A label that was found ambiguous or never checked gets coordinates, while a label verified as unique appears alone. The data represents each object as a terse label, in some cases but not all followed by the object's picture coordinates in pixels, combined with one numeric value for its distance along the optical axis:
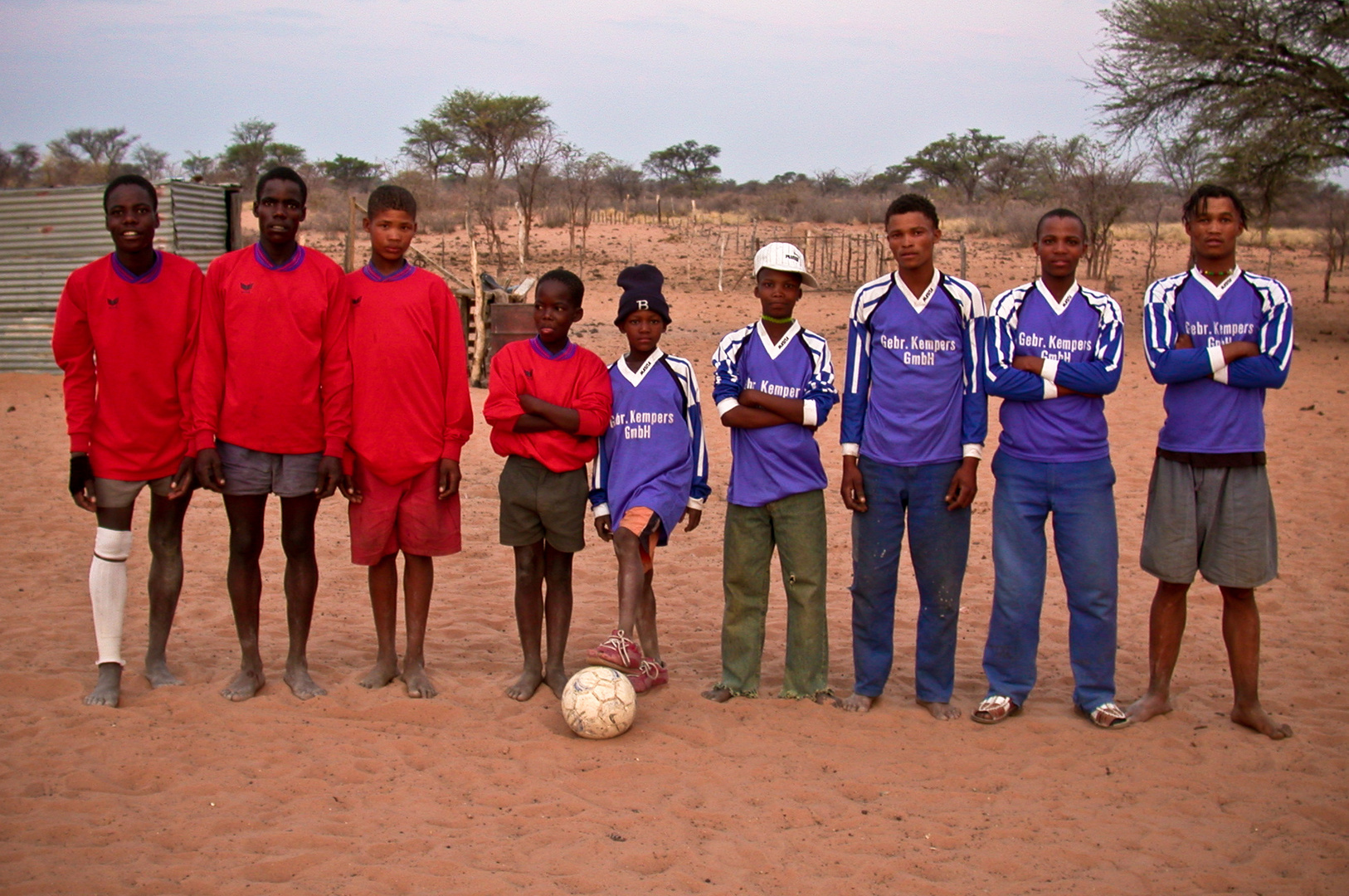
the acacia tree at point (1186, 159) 18.06
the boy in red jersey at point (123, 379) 4.40
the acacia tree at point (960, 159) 43.56
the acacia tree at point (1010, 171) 40.78
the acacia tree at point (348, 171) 44.38
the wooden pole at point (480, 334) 13.94
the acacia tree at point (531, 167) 25.08
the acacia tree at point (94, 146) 42.70
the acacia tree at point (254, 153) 40.00
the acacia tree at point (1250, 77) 15.80
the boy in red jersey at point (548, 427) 4.52
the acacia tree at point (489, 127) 26.83
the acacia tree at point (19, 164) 36.69
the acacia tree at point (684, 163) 53.53
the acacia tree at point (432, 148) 31.81
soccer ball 4.22
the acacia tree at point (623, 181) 39.66
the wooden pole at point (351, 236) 13.93
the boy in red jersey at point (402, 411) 4.54
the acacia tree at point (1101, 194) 22.28
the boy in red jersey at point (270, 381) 4.40
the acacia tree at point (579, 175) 25.28
